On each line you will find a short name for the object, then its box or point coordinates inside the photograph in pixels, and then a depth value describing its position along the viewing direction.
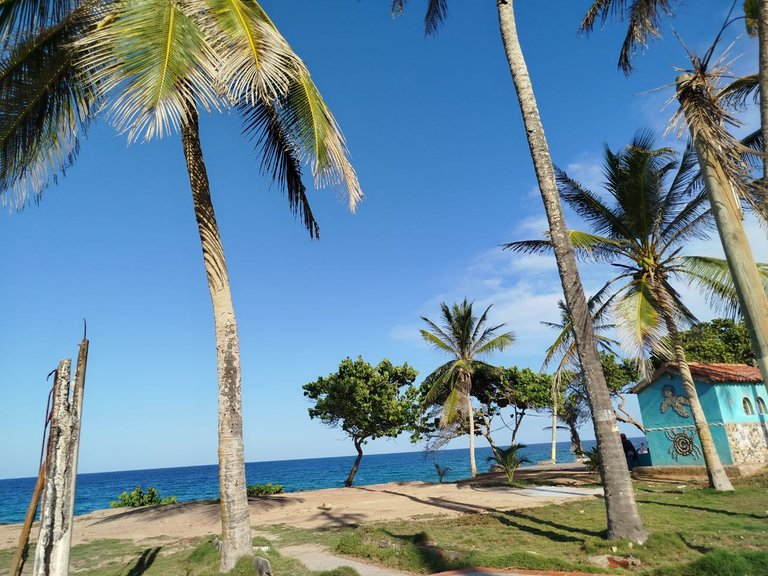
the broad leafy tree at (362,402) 26.39
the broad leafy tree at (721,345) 34.12
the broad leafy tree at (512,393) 32.08
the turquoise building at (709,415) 17.69
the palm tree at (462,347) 28.53
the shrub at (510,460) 21.78
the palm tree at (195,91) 5.33
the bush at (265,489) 23.94
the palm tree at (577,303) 8.10
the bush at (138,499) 23.75
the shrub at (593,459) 20.73
